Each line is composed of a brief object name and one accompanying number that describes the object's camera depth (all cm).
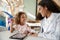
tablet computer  159
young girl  159
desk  161
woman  150
